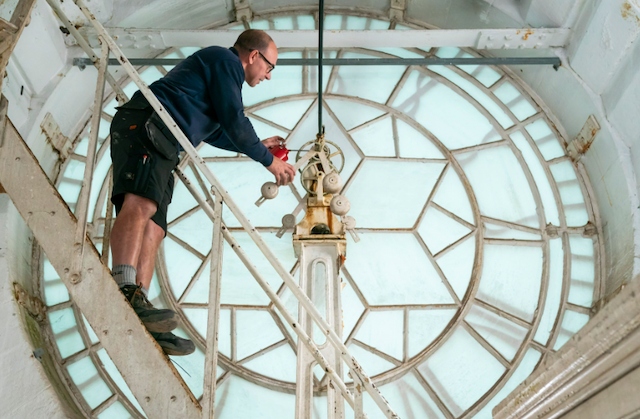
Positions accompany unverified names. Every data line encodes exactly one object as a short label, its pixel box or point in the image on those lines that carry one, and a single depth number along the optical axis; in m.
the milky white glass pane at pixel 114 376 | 5.20
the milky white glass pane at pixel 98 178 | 5.63
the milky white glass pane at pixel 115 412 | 5.12
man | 3.00
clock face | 5.36
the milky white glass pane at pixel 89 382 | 5.14
